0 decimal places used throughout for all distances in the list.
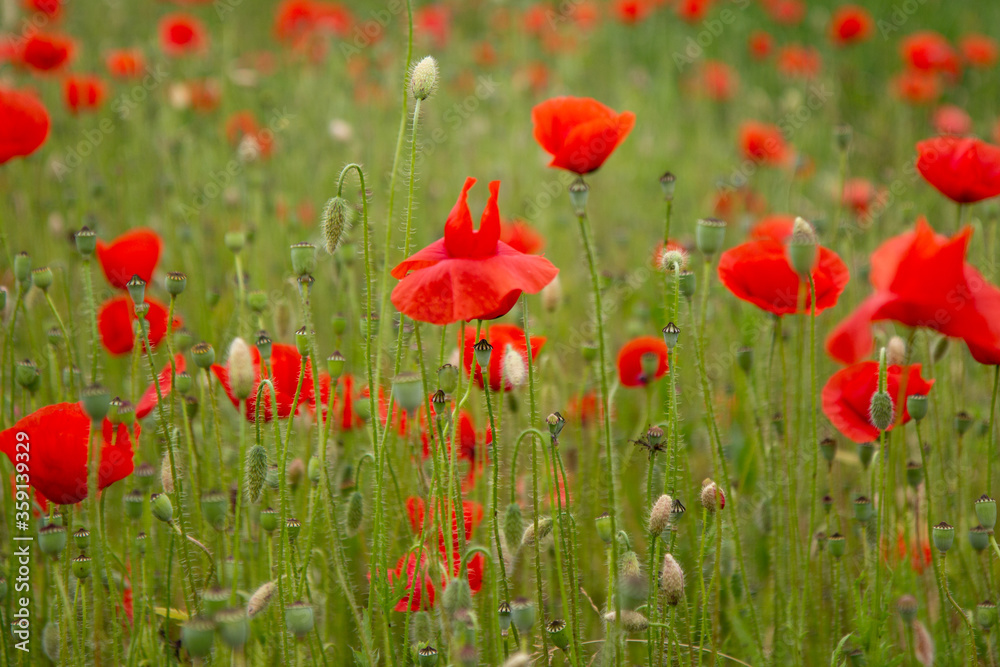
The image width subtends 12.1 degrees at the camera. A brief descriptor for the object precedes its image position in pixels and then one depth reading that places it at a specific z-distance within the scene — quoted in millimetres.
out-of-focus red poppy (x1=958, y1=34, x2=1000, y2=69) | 4801
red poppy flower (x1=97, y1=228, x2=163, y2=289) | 2407
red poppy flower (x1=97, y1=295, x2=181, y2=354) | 2392
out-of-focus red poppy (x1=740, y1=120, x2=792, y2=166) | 3576
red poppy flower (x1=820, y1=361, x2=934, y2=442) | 2305
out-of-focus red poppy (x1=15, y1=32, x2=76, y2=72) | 3313
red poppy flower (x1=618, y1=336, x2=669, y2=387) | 2408
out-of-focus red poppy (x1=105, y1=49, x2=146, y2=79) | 3925
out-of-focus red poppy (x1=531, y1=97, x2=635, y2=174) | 2277
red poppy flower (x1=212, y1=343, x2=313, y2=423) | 2289
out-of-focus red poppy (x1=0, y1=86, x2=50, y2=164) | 2397
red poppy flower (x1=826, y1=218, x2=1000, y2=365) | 2174
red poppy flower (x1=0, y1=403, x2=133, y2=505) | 2239
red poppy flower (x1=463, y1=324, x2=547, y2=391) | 2293
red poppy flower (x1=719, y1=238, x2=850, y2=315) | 2299
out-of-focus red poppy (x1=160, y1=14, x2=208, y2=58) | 4038
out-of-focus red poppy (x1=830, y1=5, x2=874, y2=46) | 4524
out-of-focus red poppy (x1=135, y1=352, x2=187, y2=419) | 2307
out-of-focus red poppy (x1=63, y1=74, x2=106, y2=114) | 3439
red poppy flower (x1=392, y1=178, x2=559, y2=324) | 2186
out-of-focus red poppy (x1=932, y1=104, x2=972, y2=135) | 4024
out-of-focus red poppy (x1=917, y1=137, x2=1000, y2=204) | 2352
